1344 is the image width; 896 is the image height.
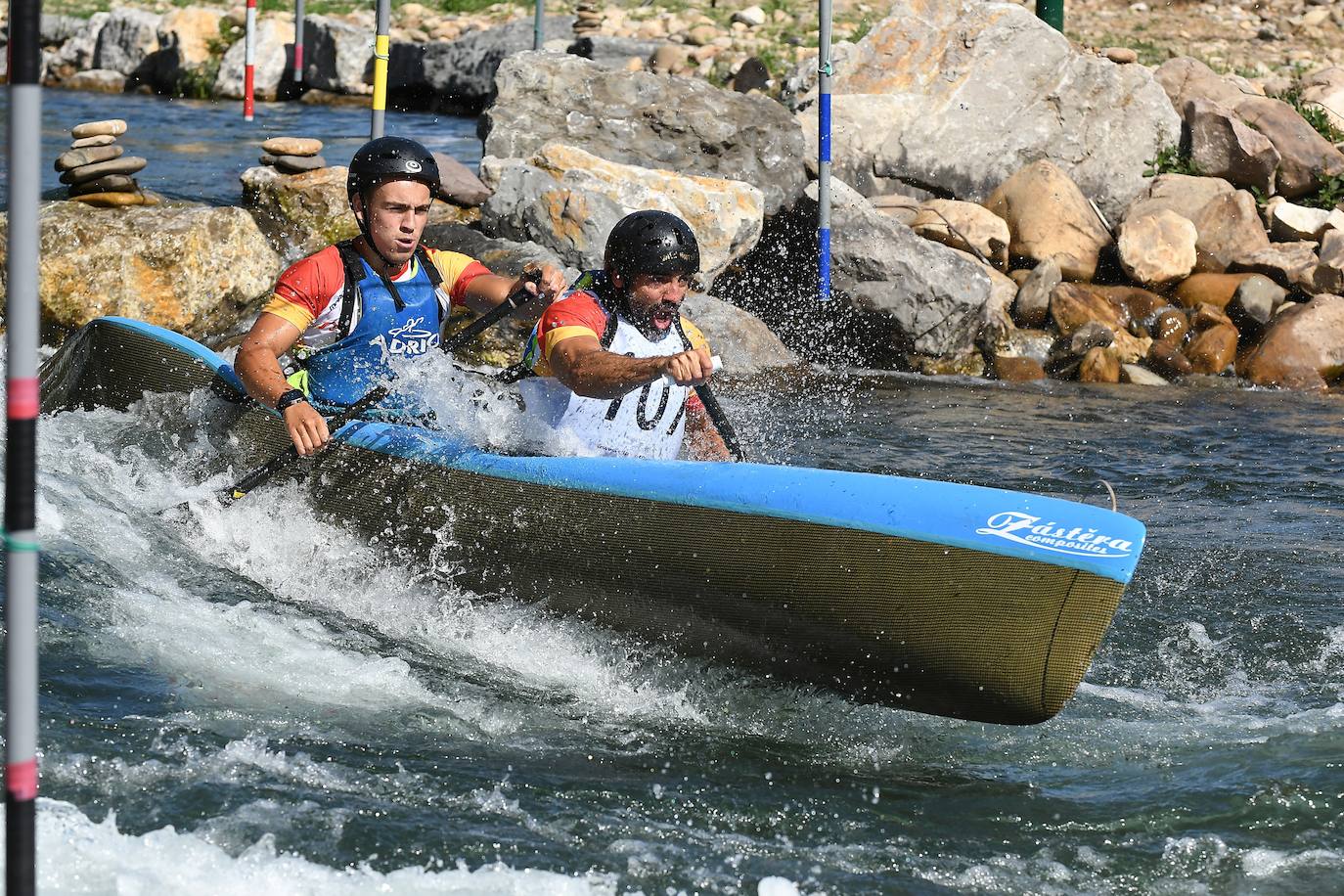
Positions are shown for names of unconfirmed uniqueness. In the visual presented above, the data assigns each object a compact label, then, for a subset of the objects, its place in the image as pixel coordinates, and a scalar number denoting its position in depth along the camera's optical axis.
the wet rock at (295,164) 19.70
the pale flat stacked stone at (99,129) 18.52
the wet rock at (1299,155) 22.45
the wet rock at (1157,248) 20.36
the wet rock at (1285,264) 20.08
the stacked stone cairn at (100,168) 18.19
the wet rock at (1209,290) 20.05
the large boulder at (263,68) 35.22
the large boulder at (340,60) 34.81
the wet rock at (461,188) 19.83
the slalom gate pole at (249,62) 29.78
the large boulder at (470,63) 34.00
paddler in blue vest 9.81
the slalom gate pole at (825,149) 18.56
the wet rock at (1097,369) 18.80
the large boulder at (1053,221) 20.87
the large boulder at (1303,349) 18.58
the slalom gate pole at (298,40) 32.62
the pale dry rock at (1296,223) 21.03
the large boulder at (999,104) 22.50
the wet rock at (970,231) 20.75
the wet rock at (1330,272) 19.77
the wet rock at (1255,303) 19.58
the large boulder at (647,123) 20.86
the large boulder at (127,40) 37.41
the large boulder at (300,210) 19.17
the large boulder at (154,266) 17.11
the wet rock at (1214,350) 19.03
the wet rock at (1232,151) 22.28
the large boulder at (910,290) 18.73
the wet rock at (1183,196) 21.48
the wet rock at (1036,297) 19.95
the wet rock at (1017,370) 18.97
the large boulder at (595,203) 18.23
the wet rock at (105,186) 18.48
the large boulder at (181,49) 36.44
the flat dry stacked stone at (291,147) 19.45
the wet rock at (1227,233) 20.70
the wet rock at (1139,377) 18.71
